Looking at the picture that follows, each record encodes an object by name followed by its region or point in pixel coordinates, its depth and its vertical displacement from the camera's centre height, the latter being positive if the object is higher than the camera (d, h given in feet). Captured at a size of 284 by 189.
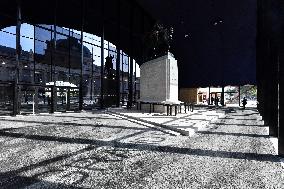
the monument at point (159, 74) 57.98 +5.67
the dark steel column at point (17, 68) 54.03 +6.65
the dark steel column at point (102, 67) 82.99 +10.23
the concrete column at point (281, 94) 19.11 +0.17
